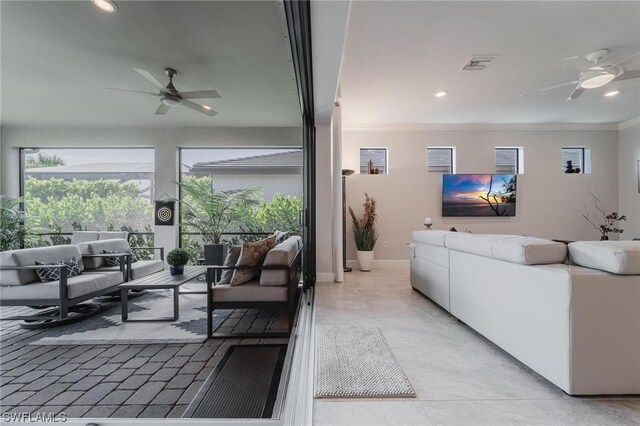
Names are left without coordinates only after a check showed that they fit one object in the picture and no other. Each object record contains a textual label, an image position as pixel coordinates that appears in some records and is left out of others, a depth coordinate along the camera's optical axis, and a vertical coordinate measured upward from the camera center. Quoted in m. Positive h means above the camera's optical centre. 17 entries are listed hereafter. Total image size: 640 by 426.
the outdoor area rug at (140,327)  2.23 -1.05
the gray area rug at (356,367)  1.36 -0.90
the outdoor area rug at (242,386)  1.39 -1.02
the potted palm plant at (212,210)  4.79 +0.03
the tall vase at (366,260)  4.90 -0.87
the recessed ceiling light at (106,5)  2.13 +1.65
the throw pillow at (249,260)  2.39 -0.43
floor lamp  4.78 -0.01
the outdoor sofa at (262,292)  2.29 -0.68
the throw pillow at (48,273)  2.58 -0.58
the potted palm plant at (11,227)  3.55 -0.21
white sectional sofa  1.28 -0.51
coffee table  2.54 -0.70
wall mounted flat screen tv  5.33 +0.32
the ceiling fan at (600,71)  2.90 +1.52
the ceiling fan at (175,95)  3.17 +1.37
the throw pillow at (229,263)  2.61 -0.50
